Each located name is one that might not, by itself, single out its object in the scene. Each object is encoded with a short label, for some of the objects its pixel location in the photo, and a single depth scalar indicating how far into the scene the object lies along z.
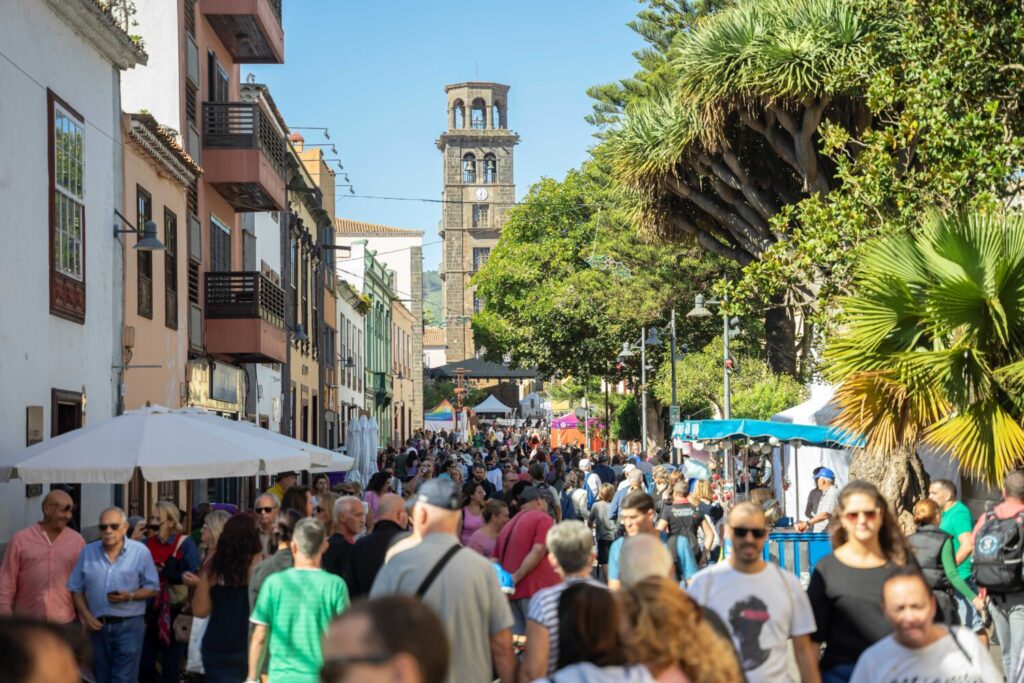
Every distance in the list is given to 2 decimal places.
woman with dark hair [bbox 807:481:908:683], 6.59
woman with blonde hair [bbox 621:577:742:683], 4.94
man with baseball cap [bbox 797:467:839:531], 17.22
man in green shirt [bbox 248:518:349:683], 7.14
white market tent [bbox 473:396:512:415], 70.75
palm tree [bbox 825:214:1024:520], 12.84
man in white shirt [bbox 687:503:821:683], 6.35
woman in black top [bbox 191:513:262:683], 8.40
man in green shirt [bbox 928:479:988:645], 11.16
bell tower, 135.38
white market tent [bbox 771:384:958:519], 22.06
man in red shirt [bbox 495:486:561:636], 10.67
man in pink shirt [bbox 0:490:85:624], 10.13
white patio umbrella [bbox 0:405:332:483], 12.73
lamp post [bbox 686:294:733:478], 28.94
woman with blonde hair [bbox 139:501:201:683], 10.64
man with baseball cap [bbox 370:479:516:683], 6.42
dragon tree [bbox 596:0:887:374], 22.92
